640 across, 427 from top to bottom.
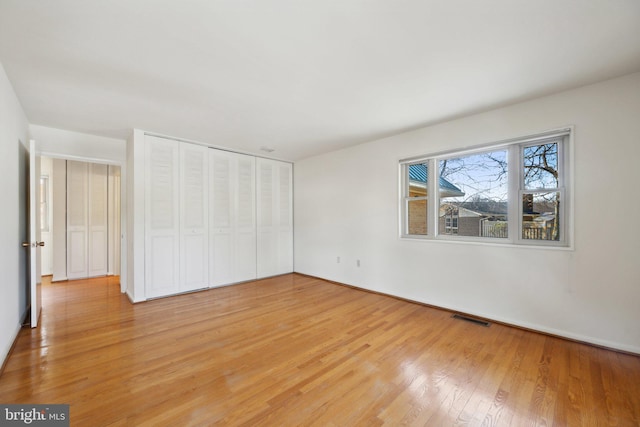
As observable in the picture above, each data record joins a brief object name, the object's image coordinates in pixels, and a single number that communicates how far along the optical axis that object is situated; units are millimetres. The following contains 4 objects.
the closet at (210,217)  3961
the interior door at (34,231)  2867
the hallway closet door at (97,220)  5441
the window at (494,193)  2824
